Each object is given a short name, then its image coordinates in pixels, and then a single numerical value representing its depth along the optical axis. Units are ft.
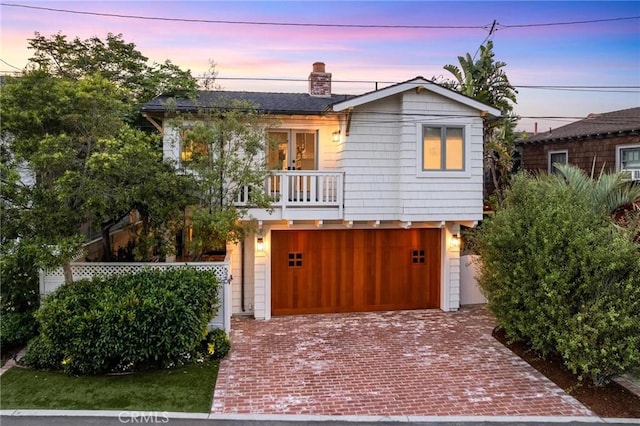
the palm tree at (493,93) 51.44
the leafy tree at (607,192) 28.22
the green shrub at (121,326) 24.04
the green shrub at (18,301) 27.48
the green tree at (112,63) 52.34
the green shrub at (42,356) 24.82
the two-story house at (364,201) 36.06
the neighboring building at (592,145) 48.52
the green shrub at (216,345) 27.78
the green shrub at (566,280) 22.65
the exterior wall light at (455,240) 40.45
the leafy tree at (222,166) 30.25
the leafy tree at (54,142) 25.45
